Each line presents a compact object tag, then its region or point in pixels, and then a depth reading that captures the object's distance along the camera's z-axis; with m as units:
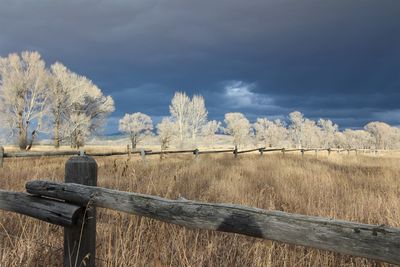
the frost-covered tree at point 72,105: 33.81
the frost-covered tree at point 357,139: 137.61
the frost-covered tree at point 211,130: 81.88
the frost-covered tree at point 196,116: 69.50
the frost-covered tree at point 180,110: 67.38
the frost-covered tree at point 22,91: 30.98
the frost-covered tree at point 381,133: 140.12
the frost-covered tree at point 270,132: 113.69
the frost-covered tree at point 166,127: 67.62
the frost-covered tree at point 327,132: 126.44
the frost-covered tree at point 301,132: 114.19
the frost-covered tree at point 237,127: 100.38
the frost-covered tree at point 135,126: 83.49
